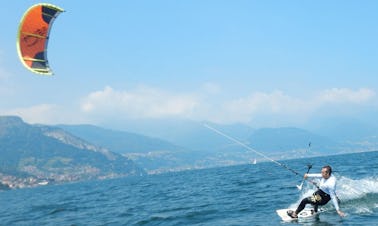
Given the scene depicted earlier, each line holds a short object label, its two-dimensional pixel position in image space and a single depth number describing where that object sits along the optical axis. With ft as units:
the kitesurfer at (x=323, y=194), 75.20
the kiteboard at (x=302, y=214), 76.72
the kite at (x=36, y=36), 83.25
